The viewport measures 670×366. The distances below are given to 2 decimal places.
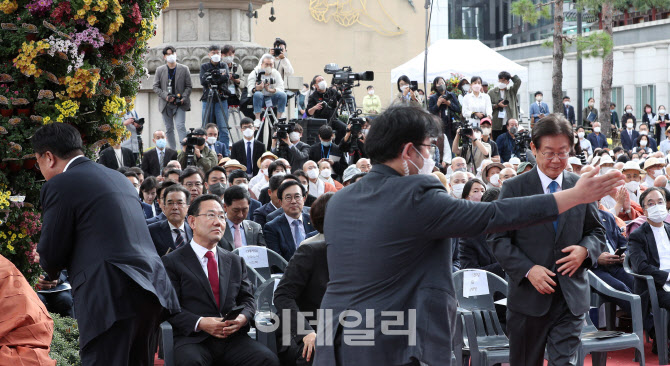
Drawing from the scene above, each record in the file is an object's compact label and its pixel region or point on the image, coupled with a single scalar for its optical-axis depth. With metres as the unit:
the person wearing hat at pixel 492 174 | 10.98
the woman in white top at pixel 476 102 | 16.33
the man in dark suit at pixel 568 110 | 23.36
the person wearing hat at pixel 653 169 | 12.59
